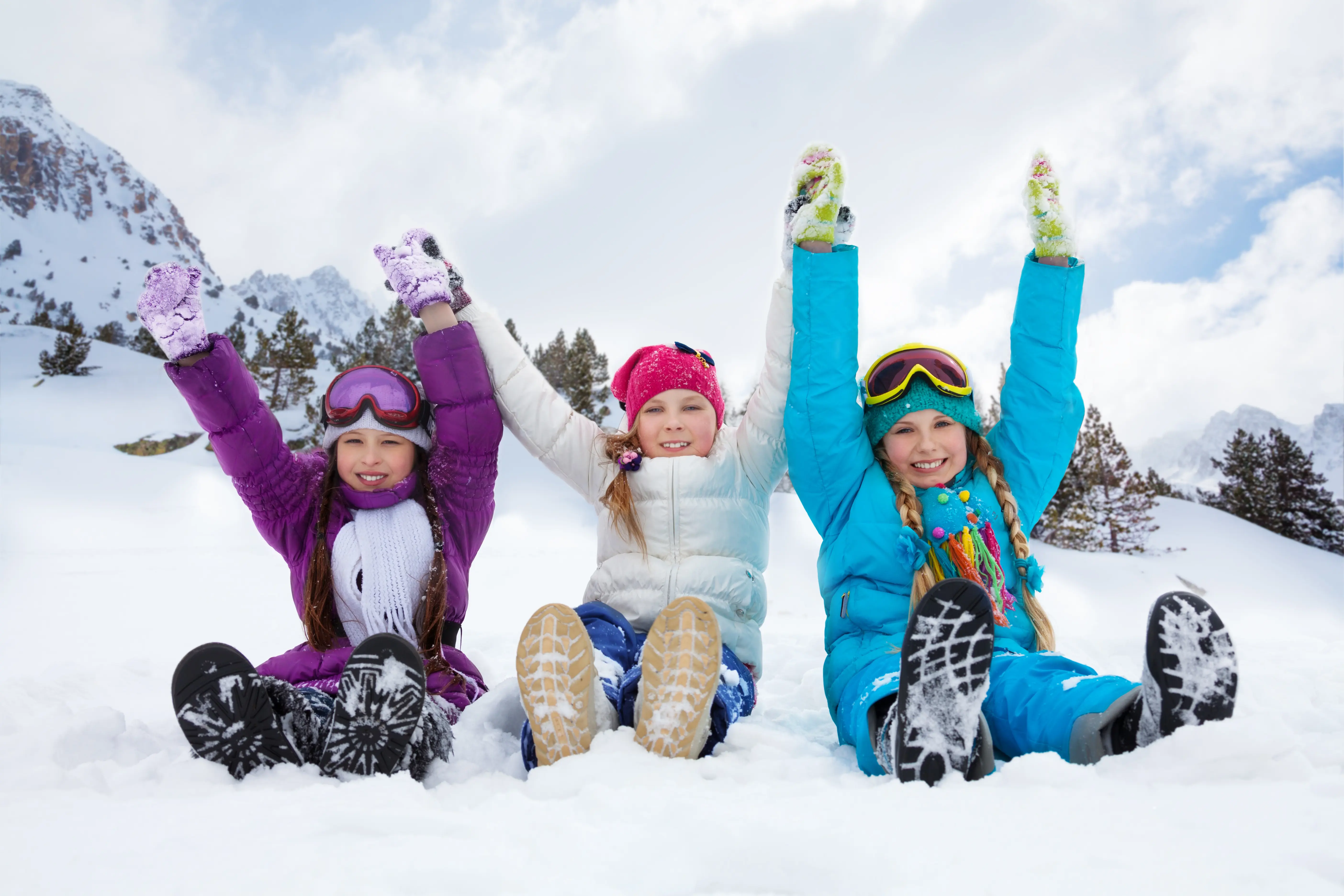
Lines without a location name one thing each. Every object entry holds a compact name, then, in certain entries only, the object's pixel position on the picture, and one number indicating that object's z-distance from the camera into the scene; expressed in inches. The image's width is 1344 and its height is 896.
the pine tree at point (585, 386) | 922.7
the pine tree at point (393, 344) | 924.6
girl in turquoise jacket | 78.0
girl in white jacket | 81.1
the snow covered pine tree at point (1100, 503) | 652.7
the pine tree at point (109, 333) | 1642.5
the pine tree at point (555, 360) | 1195.3
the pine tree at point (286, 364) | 867.4
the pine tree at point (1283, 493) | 804.6
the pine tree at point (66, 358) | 890.7
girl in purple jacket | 98.6
